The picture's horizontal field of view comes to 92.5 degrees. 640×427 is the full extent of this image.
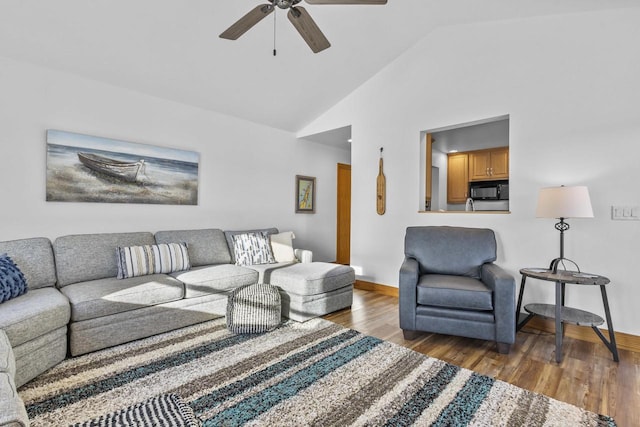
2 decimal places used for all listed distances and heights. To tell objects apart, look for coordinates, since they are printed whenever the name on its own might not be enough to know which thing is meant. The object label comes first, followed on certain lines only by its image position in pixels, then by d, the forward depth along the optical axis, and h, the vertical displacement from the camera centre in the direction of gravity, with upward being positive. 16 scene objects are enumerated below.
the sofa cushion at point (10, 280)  2.07 -0.51
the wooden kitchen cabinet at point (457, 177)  5.46 +0.65
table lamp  2.37 +0.09
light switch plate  2.48 +0.02
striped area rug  1.61 -1.07
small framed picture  5.09 +0.29
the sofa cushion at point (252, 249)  3.59 -0.46
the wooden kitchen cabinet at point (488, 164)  5.05 +0.84
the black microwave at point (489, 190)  4.90 +0.38
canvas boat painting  2.90 +0.40
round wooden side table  2.24 -0.79
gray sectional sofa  1.97 -0.68
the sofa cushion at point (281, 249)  3.79 -0.48
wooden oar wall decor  4.07 +0.27
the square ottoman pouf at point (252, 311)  2.63 -0.88
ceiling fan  1.96 +1.30
